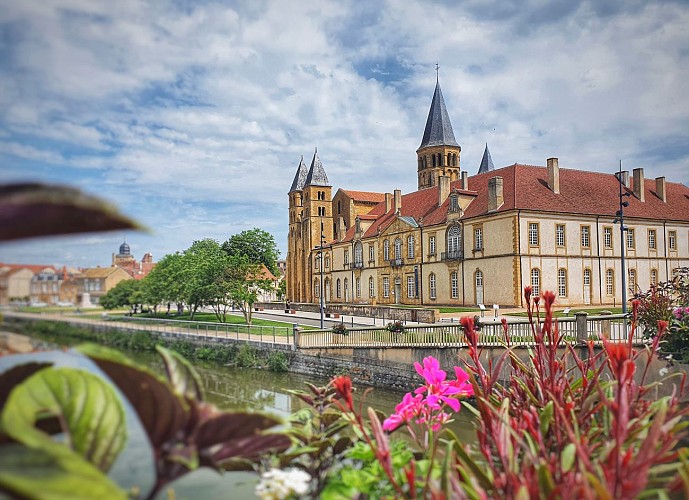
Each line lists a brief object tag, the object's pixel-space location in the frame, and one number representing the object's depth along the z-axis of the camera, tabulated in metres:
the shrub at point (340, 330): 21.78
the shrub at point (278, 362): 22.66
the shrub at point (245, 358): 23.12
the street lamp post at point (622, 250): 20.92
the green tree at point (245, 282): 32.28
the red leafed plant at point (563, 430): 1.45
